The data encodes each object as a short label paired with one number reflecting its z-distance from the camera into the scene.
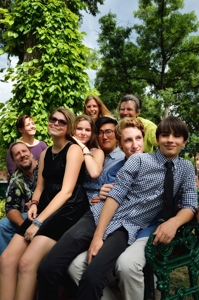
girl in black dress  2.30
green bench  2.08
